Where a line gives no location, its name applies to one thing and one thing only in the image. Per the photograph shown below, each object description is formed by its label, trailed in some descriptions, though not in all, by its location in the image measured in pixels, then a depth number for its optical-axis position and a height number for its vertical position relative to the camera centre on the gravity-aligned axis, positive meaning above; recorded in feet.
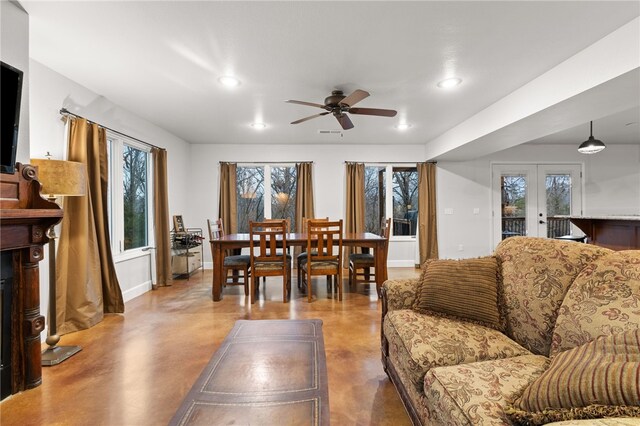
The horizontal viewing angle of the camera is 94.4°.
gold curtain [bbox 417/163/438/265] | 18.92 +0.15
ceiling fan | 9.77 +3.58
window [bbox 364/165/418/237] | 19.54 +1.25
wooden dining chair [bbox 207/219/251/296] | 12.41 -2.03
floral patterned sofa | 3.61 -2.03
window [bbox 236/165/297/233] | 19.20 +1.44
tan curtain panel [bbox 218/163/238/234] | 18.48 +1.13
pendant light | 13.37 +2.95
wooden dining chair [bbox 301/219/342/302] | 11.89 -1.70
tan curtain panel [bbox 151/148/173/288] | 14.53 -0.18
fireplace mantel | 6.06 -0.99
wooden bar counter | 10.43 -0.76
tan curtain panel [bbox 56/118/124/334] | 9.08 -0.95
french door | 19.34 +0.90
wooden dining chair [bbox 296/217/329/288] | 13.92 -2.23
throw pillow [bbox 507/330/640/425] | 2.63 -1.68
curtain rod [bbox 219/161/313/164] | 18.76 +3.48
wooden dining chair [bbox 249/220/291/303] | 11.81 -1.72
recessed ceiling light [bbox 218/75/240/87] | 9.28 +4.36
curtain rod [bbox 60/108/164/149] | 9.17 +3.48
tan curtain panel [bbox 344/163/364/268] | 18.62 +1.06
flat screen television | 5.61 +2.06
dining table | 12.16 -1.29
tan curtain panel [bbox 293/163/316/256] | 18.66 +1.49
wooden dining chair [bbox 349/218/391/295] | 13.24 -2.13
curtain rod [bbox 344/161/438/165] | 19.15 +3.38
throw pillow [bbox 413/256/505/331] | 5.53 -1.53
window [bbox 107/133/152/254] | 12.23 +1.14
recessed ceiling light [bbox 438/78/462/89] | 9.55 +4.29
